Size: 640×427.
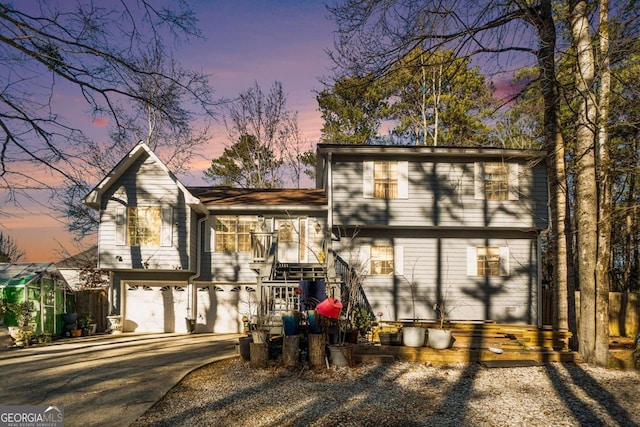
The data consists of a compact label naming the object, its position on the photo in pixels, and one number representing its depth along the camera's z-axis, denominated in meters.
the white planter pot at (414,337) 12.16
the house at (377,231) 18.30
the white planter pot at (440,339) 12.15
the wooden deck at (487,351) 11.74
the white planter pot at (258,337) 11.38
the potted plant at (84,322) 18.22
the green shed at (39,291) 16.05
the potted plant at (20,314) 15.21
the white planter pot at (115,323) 18.75
